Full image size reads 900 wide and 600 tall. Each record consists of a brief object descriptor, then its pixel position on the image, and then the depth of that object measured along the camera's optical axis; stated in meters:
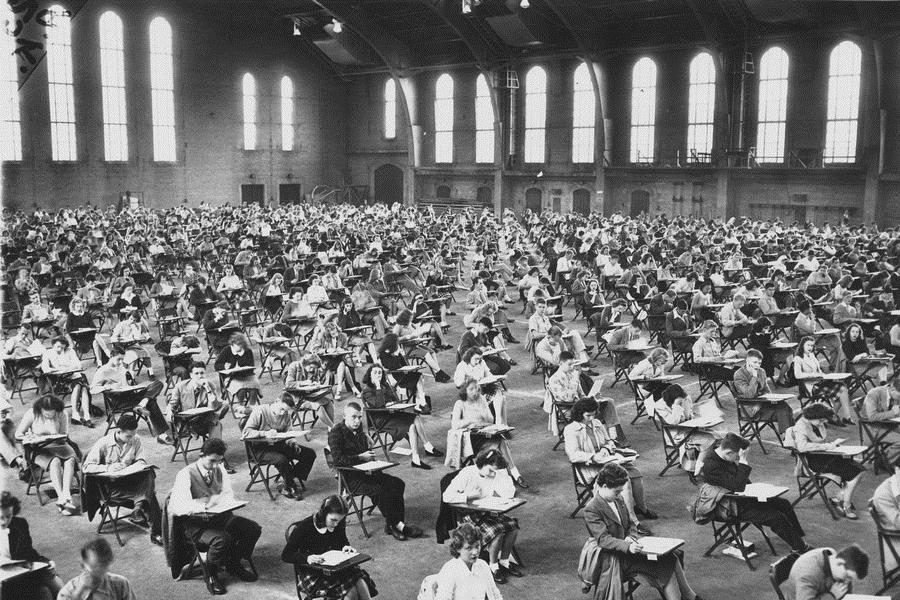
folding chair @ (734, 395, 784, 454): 11.81
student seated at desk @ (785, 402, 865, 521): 9.70
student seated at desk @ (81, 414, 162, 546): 9.08
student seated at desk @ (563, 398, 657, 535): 9.63
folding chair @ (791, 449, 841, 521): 9.77
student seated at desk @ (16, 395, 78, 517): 9.99
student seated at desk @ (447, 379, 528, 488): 10.62
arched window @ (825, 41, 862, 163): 38.53
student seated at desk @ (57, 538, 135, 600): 6.31
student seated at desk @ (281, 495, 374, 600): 7.14
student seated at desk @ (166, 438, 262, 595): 8.12
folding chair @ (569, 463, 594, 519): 9.64
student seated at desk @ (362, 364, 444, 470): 11.52
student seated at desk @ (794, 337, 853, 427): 13.07
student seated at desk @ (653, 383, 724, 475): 10.59
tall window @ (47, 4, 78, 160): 45.53
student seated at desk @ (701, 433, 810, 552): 8.45
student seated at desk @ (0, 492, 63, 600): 6.91
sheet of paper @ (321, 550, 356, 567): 7.10
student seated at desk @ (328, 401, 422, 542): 9.30
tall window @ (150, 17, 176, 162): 49.62
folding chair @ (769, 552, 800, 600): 6.59
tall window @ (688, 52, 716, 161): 43.31
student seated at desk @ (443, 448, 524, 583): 8.34
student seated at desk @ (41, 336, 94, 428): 13.33
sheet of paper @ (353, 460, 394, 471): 9.16
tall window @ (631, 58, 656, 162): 45.31
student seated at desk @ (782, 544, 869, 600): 6.16
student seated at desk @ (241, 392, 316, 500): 10.35
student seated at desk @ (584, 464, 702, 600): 7.28
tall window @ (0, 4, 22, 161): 39.28
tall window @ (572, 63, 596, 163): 48.12
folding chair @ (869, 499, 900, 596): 7.84
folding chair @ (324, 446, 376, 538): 9.33
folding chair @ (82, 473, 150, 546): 8.99
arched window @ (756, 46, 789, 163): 40.66
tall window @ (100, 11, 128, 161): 47.69
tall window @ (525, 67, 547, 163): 49.72
